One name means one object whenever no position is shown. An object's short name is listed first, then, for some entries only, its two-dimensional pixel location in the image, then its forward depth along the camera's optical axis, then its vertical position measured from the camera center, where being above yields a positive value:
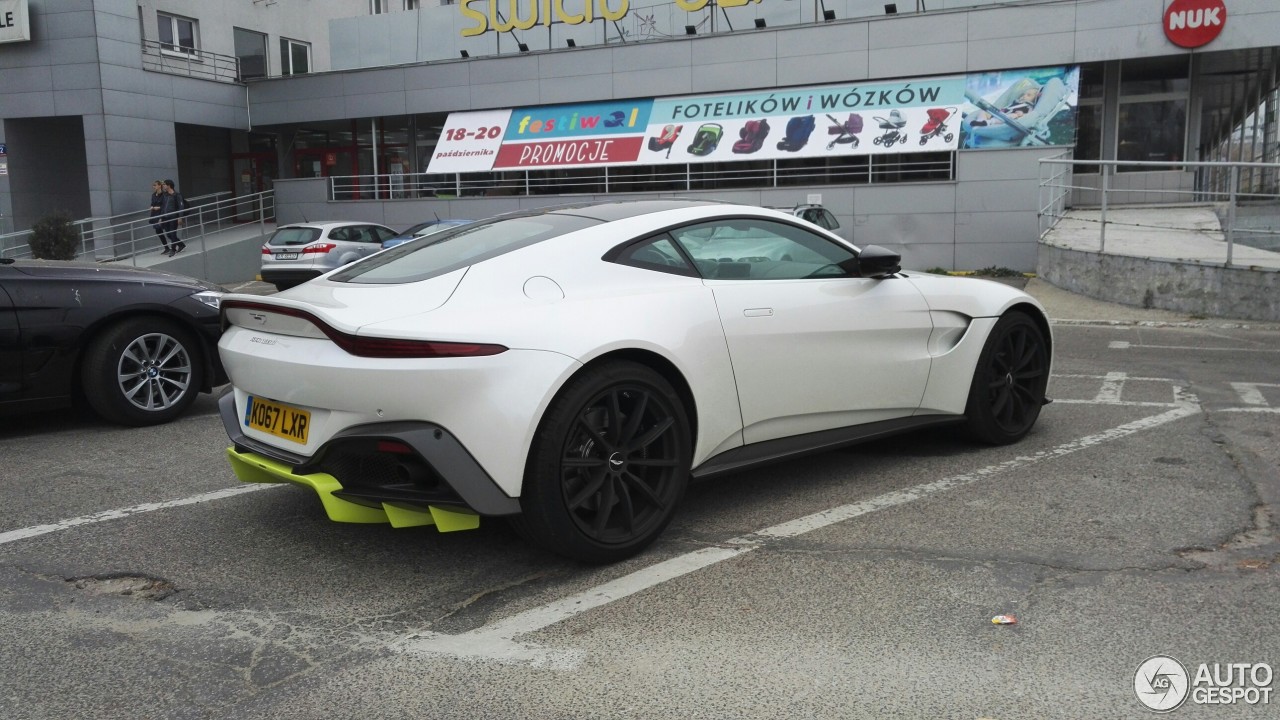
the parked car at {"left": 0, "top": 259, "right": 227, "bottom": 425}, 6.16 -0.82
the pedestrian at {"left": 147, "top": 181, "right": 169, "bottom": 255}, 23.73 -0.05
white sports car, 3.56 -0.64
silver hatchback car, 19.50 -0.93
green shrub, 21.69 -0.65
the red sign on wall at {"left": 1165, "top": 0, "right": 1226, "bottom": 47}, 19.97 +3.08
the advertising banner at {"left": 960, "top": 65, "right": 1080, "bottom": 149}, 20.72 +1.57
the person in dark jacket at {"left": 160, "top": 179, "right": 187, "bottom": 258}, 23.92 -0.31
